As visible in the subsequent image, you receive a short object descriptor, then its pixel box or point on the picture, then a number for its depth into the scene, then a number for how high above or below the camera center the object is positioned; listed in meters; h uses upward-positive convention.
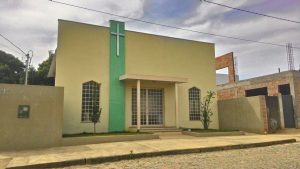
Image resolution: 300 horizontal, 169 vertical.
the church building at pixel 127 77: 10.81 +1.76
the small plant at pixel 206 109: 12.23 -0.03
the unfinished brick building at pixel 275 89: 13.76 +1.54
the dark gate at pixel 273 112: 12.44 -0.25
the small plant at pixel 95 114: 10.36 -0.18
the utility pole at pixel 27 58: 20.09 +5.07
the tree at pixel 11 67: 24.96 +5.35
